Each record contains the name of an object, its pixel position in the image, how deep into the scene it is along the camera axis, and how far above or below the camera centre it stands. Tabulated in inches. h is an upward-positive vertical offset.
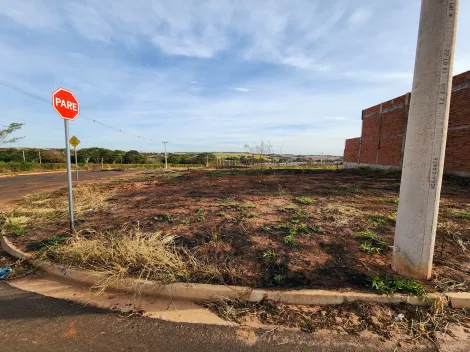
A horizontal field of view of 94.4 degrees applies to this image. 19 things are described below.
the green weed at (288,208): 218.8 -50.9
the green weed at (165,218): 189.5 -55.2
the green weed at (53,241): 146.8 -60.3
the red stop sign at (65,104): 133.5 +32.4
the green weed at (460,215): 194.7 -47.4
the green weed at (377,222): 173.6 -50.9
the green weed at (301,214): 198.5 -51.2
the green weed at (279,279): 103.6 -57.8
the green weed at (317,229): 161.1 -52.0
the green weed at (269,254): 124.6 -55.4
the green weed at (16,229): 172.4 -63.2
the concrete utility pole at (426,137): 90.7 +11.1
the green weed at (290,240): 139.1 -53.5
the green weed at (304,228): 159.9 -52.1
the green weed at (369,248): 130.2 -53.4
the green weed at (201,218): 187.5 -53.8
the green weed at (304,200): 255.9 -49.2
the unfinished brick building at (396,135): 441.4 +74.5
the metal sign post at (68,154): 142.2 +0.0
